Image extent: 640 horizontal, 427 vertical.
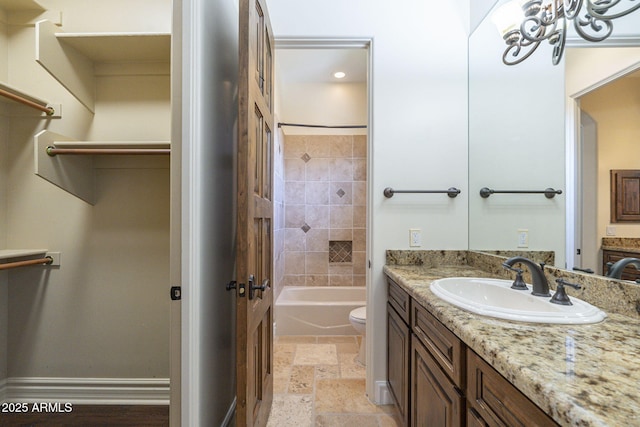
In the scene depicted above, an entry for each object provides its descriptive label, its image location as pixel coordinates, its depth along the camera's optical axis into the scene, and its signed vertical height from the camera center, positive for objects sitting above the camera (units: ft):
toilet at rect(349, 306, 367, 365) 7.16 -2.80
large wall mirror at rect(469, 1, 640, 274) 3.23 +1.11
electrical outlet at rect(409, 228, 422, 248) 5.94 -0.49
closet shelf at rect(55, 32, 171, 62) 4.85 +3.08
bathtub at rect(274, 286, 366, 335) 9.42 -3.49
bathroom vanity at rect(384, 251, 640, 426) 1.59 -1.05
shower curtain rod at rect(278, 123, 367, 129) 11.73 +3.73
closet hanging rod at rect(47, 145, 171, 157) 4.87 +1.11
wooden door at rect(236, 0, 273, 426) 3.56 -0.04
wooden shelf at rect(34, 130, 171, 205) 4.75 +0.94
